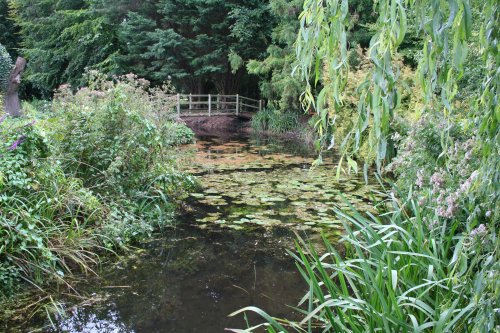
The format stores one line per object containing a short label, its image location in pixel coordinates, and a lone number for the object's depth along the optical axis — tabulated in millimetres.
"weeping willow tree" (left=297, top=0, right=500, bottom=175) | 1369
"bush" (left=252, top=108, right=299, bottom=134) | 18922
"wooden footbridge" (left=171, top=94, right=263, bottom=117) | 22281
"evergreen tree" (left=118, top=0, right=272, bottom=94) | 21484
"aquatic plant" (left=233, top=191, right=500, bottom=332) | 1891
